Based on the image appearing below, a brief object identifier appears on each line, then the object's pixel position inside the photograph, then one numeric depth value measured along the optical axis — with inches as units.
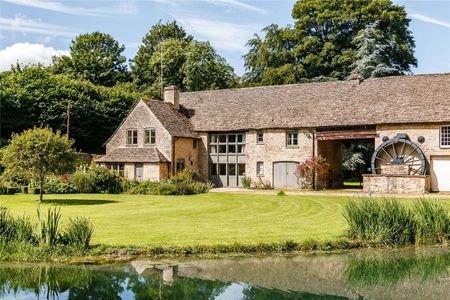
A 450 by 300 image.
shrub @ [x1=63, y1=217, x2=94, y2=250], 564.7
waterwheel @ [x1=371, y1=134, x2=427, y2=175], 1283.2
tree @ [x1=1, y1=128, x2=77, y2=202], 1003.3
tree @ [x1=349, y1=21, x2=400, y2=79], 1777.8
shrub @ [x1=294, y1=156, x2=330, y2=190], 1393.9
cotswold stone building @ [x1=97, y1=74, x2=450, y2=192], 1284.4
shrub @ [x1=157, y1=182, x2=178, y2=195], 1264.8
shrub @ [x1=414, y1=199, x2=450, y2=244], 636.7
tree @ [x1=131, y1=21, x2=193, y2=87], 2549.2
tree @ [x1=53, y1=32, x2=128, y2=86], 2490.2
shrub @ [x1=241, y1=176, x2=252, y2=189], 1514.5
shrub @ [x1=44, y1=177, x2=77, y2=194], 1280.8
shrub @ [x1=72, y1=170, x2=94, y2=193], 1298.0
